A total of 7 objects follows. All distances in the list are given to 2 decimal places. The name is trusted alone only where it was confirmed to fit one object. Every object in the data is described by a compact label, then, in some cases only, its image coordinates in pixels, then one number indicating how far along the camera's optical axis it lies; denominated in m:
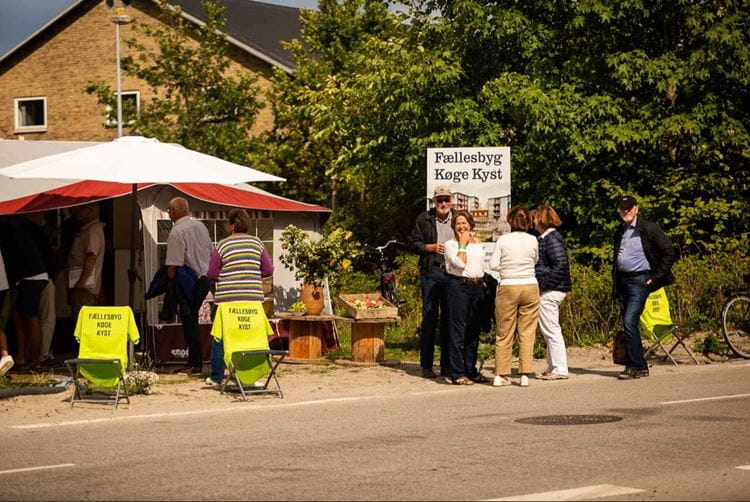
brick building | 45.09
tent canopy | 16.77
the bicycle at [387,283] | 23.67
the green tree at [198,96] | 35.12
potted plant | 16.72
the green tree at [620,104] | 23.12
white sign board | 16.92
